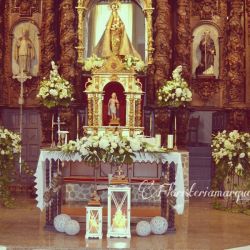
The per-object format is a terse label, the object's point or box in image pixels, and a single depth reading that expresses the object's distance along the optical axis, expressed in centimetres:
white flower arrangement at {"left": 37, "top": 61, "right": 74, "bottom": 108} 1502
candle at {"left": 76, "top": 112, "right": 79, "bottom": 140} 1634
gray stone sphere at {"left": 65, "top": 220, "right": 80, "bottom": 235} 1001
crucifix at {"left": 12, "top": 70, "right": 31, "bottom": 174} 1684
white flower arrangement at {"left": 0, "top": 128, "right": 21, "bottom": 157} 1345
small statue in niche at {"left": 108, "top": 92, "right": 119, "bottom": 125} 1596
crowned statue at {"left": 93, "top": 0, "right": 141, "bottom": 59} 1689
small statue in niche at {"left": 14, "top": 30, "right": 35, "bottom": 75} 1831
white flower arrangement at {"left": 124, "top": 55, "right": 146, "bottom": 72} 1703
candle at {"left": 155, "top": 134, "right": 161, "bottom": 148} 1199
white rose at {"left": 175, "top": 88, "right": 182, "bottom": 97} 1546
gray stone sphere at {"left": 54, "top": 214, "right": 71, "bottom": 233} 1023
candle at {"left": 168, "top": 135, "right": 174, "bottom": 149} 1173
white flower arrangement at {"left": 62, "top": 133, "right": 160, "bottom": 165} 991
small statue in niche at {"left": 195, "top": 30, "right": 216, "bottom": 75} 1830
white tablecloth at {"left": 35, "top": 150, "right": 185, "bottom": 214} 1048
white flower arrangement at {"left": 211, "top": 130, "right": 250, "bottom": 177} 1352
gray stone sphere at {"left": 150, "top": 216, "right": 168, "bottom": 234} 1018
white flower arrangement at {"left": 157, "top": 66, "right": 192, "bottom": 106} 1555
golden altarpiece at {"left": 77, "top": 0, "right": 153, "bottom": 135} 1602
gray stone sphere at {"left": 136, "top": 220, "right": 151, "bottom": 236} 1003
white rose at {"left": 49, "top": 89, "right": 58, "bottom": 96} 1501
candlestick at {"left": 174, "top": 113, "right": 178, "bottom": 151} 1594
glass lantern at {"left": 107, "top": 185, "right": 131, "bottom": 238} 990
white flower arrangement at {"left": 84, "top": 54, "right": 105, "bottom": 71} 1712
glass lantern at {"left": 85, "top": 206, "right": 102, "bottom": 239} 984
